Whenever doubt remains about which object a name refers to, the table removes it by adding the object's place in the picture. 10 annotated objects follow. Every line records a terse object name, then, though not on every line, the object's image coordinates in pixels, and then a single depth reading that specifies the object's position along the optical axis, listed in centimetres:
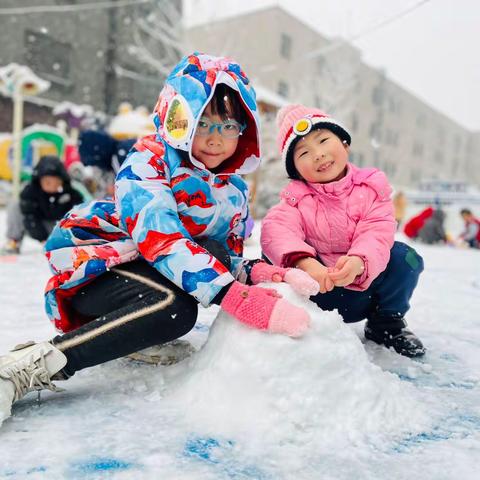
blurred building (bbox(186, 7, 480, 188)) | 1759
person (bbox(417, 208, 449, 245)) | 907
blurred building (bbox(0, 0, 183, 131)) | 1270
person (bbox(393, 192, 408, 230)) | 1070
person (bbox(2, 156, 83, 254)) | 399
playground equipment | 883
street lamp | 653
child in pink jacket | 166
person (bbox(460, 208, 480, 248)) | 899
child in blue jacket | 118
